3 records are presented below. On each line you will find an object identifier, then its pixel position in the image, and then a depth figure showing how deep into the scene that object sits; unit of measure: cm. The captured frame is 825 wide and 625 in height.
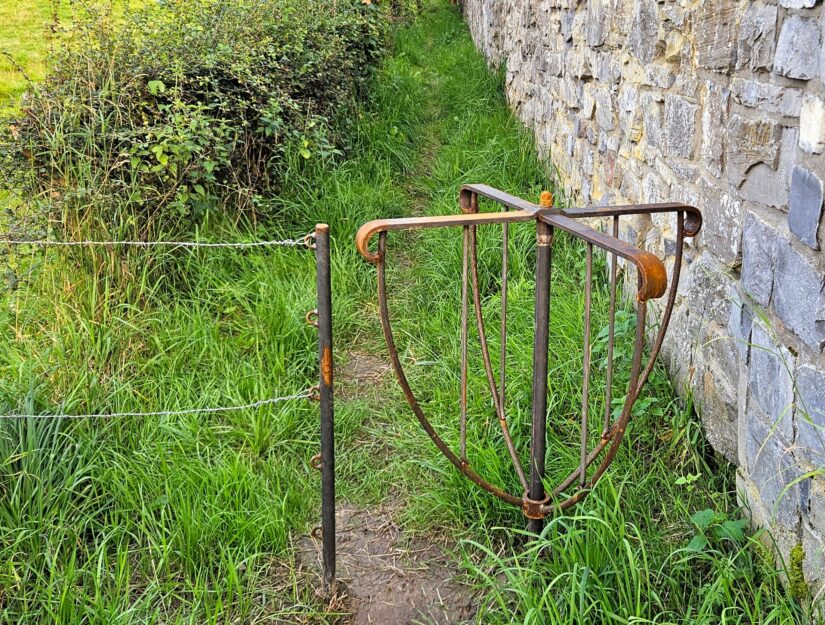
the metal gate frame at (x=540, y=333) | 198
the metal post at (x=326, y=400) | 221
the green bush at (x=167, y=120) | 373
